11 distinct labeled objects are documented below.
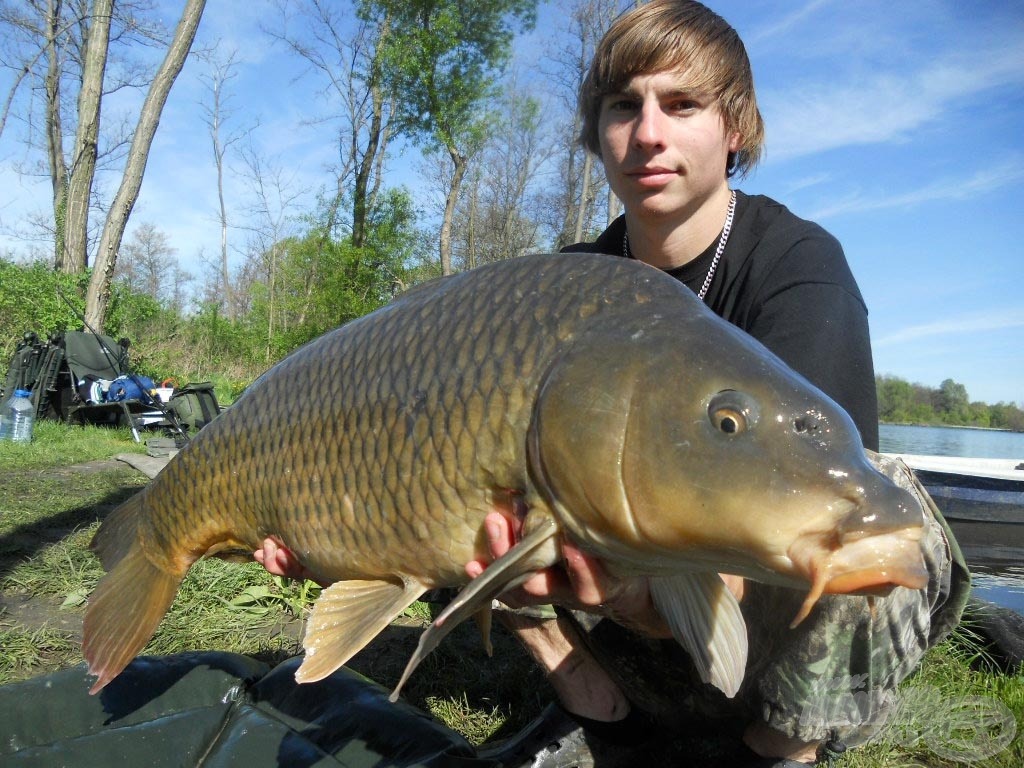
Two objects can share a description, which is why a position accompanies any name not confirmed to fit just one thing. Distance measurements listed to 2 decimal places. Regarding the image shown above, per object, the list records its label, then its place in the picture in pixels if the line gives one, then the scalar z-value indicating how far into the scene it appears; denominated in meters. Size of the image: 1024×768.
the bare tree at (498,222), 22.08
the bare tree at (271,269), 21.66
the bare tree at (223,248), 26.79
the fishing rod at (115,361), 7.62
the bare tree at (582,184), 17.08
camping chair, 7.33
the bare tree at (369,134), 15.95
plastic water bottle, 6.52
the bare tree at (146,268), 32.38
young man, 1.37
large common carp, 0.89
